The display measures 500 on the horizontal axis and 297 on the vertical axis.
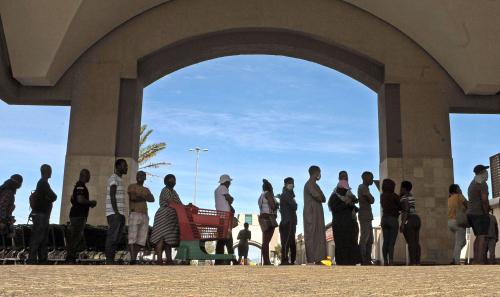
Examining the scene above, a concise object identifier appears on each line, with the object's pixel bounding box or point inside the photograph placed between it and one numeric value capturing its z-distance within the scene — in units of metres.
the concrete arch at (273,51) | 13.64
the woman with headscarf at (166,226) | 8.57
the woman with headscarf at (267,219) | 9.53
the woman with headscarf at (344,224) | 8.52
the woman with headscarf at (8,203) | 8.35
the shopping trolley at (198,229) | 8.34
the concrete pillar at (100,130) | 13.31
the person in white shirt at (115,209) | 8.16
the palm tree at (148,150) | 27.77
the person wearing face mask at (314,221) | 8.85
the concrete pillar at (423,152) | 13.05
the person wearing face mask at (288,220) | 9.23
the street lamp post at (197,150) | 49.12
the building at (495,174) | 15.51
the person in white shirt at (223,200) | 9.16
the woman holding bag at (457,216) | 9.32
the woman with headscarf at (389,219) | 8.86
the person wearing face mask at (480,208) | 8.58
